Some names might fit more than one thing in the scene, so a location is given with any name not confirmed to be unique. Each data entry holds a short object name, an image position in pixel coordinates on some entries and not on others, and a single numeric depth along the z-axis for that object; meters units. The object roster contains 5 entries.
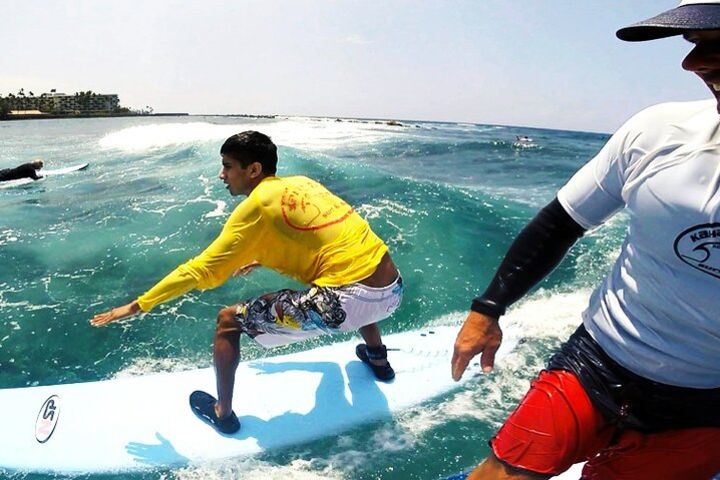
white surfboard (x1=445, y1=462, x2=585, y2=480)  2.27
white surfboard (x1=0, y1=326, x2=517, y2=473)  3.03
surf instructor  1.23
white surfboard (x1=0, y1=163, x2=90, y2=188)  12.28
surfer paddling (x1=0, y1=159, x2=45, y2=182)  12.57
